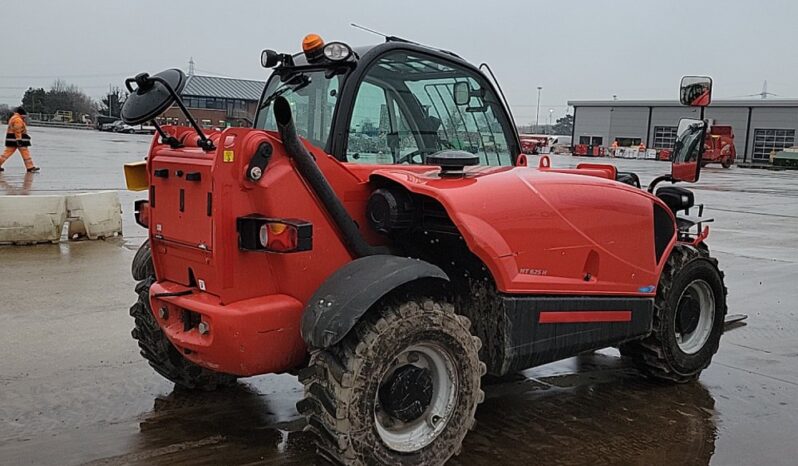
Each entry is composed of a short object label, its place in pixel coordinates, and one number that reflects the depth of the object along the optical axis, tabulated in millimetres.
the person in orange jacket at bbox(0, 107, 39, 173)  19062
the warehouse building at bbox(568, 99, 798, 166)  54031
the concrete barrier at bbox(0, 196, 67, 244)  9172
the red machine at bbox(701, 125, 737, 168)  40194
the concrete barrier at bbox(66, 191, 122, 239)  9750
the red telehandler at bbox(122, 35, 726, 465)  3330
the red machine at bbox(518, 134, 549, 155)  47066
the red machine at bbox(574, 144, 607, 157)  54625
